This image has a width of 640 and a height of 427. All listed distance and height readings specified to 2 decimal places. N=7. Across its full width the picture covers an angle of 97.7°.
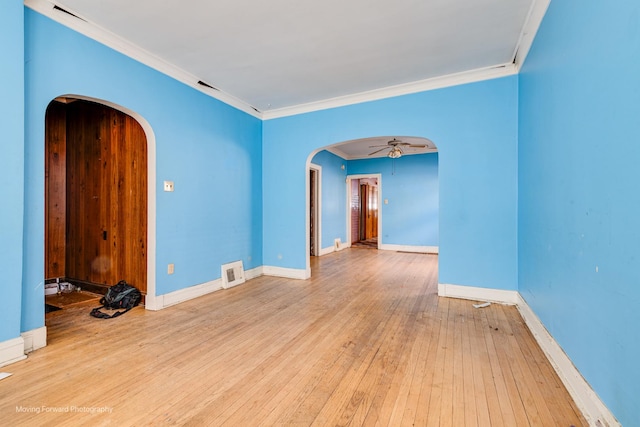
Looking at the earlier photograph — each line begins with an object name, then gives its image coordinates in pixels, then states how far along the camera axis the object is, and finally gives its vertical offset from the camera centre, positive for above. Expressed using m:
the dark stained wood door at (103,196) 3.45 +0.20
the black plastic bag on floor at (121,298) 3.28 -1.04
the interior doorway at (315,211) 7.06 +0.00
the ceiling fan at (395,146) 6.14 +1.49
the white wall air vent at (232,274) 4.17 -0.97
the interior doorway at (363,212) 9.00 -0.03
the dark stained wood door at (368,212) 10.37 -0.03
